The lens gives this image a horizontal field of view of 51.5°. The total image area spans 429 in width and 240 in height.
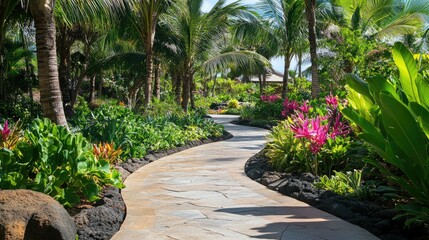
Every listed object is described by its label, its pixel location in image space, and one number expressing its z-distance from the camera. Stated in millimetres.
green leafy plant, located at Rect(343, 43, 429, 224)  3408
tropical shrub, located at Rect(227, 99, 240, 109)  29922
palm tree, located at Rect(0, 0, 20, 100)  10302
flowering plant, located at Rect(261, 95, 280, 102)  20672
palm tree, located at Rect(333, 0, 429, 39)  18047
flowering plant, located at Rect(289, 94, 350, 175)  5934
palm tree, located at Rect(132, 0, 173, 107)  12423
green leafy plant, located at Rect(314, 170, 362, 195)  5090
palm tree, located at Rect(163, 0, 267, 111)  15195
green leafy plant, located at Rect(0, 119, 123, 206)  4020
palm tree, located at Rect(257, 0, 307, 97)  17734
